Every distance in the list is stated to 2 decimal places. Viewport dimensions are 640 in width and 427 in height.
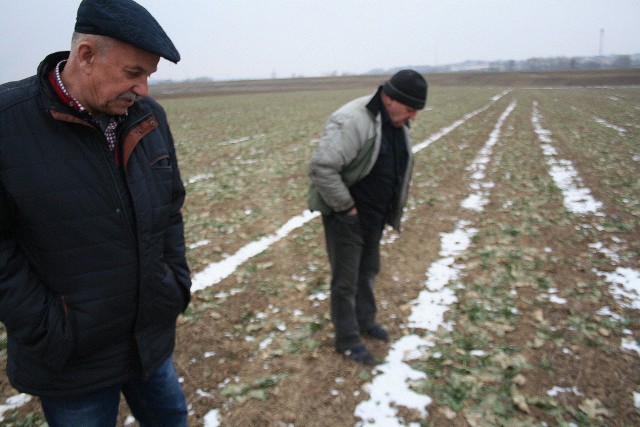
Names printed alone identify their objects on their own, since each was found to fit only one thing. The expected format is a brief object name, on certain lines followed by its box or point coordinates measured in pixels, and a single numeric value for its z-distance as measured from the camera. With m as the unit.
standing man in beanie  3.13
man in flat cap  1.53
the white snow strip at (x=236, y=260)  5.39
